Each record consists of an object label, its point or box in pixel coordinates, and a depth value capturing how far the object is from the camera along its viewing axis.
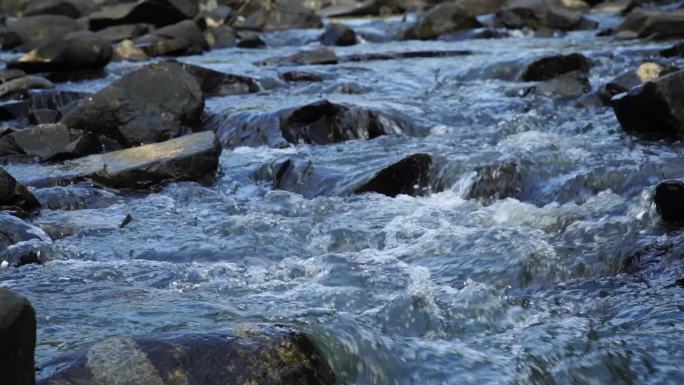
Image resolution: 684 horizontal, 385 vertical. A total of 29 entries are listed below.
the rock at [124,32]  16.83
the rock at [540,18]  16.66
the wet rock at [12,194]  6.21
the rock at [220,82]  10.72
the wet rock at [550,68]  10.38
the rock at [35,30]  17.02
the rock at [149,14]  17.77
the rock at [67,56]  12.27
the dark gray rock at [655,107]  7.18
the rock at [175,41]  15.22
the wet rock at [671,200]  5.15
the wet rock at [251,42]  16.47
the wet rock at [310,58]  12.93
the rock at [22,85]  10.53
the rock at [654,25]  13.45
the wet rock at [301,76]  11.38
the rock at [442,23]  16.62
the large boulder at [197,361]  2.99
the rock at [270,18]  19.50
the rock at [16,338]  2.59
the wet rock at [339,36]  16.25
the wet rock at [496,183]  6.38
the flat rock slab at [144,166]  7.04
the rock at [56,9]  21.19
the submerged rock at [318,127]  8.38
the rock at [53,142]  8.02
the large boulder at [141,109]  8.49
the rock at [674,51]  11.08
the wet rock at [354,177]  6.61
